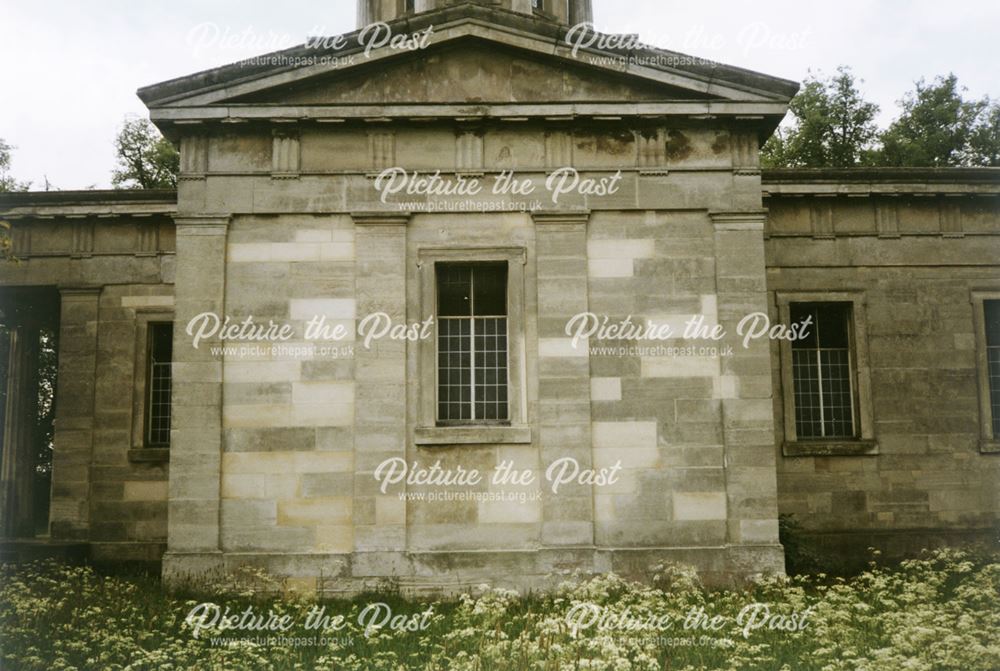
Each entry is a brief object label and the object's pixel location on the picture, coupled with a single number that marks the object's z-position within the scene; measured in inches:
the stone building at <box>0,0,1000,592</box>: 582.2
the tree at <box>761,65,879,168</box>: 1328.7
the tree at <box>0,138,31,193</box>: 1224.8
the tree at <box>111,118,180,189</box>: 1378.0
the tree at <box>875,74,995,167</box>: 1235.9
